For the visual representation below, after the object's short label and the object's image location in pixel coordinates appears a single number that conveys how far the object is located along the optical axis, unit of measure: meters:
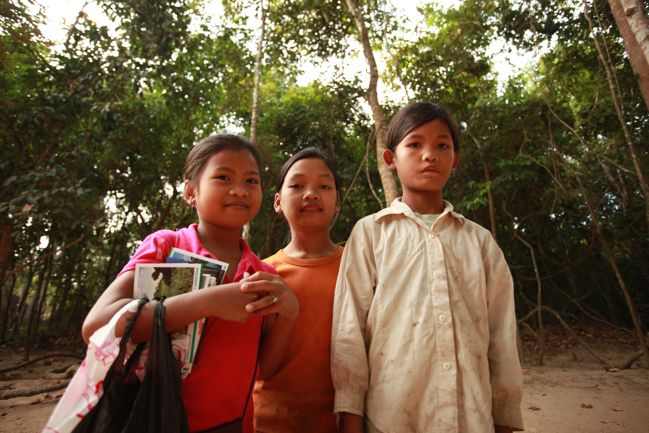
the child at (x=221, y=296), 1.05
